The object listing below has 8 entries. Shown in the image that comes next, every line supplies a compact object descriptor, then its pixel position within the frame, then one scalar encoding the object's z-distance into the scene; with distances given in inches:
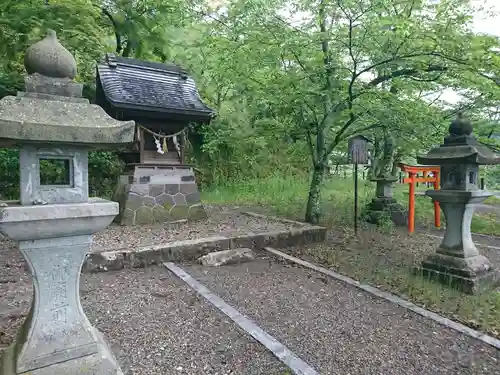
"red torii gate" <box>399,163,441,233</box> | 316.5
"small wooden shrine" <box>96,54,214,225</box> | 292.5
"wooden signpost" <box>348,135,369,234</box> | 291.1
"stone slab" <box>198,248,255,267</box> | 205.8
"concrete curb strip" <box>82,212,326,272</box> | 189.2
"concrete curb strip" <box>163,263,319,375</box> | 102.9
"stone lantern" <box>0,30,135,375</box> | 85.2
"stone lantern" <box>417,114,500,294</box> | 179.6
